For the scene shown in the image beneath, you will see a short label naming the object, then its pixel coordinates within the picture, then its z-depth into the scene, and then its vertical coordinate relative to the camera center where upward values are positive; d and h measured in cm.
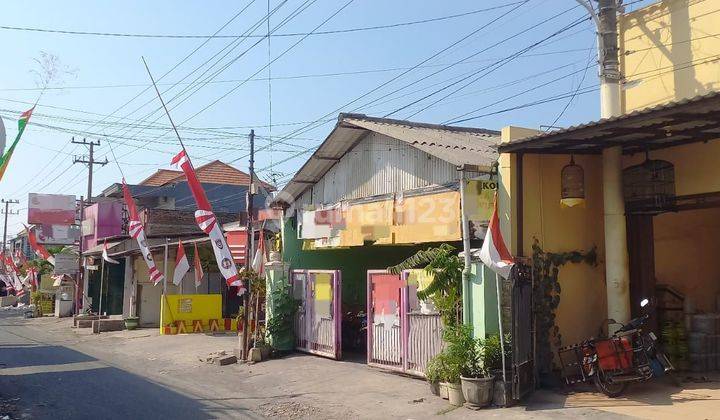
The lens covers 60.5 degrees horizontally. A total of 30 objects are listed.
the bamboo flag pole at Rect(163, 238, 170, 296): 2334 +28
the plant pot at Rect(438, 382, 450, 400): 995 -188
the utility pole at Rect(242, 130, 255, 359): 1541 +47
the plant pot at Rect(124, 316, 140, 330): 2561 -203
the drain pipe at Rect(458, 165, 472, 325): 1007 +36
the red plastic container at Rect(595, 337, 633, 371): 916 -118
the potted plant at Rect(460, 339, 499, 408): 923 -157
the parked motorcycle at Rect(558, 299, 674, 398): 915 -128
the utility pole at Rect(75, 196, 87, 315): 3173 -50
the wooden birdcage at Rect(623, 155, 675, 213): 1020 +147
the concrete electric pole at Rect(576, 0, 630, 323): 1023 +57
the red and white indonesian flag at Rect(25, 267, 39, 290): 4447 -32
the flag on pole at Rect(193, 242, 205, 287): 2308 +6
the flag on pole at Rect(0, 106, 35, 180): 1255 +282
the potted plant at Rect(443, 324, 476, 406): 961 -135
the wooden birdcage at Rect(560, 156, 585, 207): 1027 +147
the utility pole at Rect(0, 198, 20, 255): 6110 +677
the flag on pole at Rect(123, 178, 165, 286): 2289 +110
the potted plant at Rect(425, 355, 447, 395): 1004 -162
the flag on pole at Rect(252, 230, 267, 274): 1695 +41
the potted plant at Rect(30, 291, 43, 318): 3869 -193
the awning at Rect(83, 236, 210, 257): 2611 +125
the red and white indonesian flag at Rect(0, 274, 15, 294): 4533 -47
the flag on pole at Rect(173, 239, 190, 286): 2234 +28
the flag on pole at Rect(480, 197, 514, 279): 904 +32
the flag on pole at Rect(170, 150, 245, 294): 1560 +113
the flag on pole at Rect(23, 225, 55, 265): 3527 +151
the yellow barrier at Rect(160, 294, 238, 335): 2242 -153
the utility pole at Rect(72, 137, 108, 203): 3332 +608
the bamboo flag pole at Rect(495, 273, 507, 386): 921 -81
